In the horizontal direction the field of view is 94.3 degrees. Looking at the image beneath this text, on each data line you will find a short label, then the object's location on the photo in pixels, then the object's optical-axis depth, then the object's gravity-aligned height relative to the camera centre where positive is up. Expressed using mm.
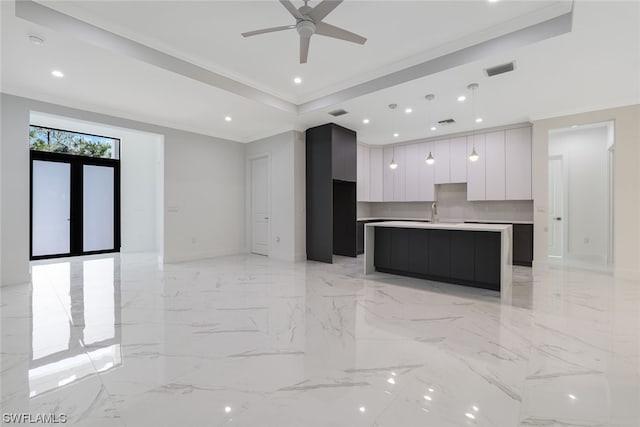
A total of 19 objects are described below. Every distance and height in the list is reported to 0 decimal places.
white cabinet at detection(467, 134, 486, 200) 6359 +876
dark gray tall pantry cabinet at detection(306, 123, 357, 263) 5934 +778
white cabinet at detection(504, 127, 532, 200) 5816 +987
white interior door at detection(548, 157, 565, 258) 6664 +137
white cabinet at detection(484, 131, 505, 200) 6116 +995
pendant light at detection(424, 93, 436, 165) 4410 +1746
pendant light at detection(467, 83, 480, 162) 4055 +1751
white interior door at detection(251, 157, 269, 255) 6910 +140
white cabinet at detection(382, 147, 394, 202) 7812 +982
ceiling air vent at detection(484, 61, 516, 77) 3489 +1736
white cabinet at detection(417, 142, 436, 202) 7113 +886
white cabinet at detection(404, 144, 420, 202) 7324 +1040
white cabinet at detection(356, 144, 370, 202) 7340 +972
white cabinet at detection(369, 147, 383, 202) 7780 +1047
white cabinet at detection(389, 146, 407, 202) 7582 +986
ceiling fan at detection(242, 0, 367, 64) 2443 +1654
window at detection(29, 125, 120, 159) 6230 +1550
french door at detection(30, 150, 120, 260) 6293 +148
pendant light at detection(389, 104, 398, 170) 4844 +1754
